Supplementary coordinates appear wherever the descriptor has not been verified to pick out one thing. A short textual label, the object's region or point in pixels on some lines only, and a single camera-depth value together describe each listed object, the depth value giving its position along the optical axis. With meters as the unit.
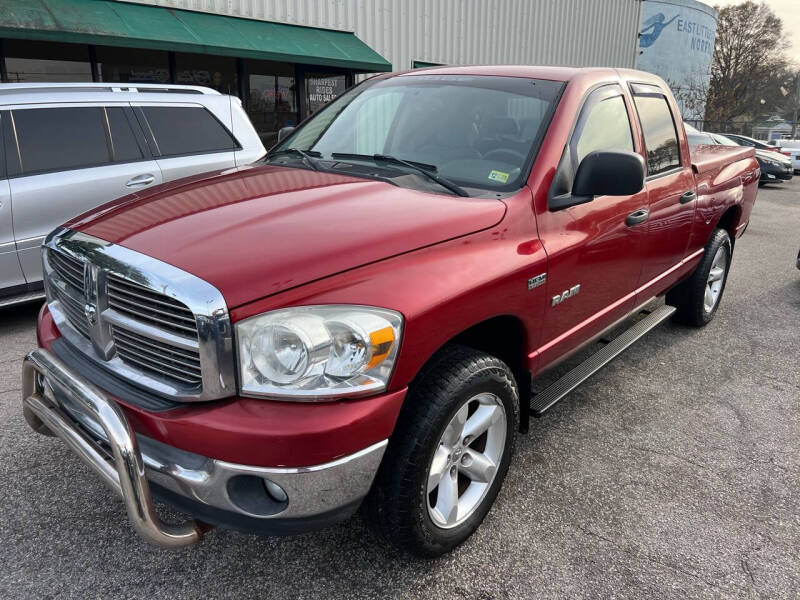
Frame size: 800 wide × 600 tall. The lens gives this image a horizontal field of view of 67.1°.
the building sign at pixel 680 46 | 31.77
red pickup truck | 1.76
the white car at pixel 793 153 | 20.77
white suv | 4.61
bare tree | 46.94
